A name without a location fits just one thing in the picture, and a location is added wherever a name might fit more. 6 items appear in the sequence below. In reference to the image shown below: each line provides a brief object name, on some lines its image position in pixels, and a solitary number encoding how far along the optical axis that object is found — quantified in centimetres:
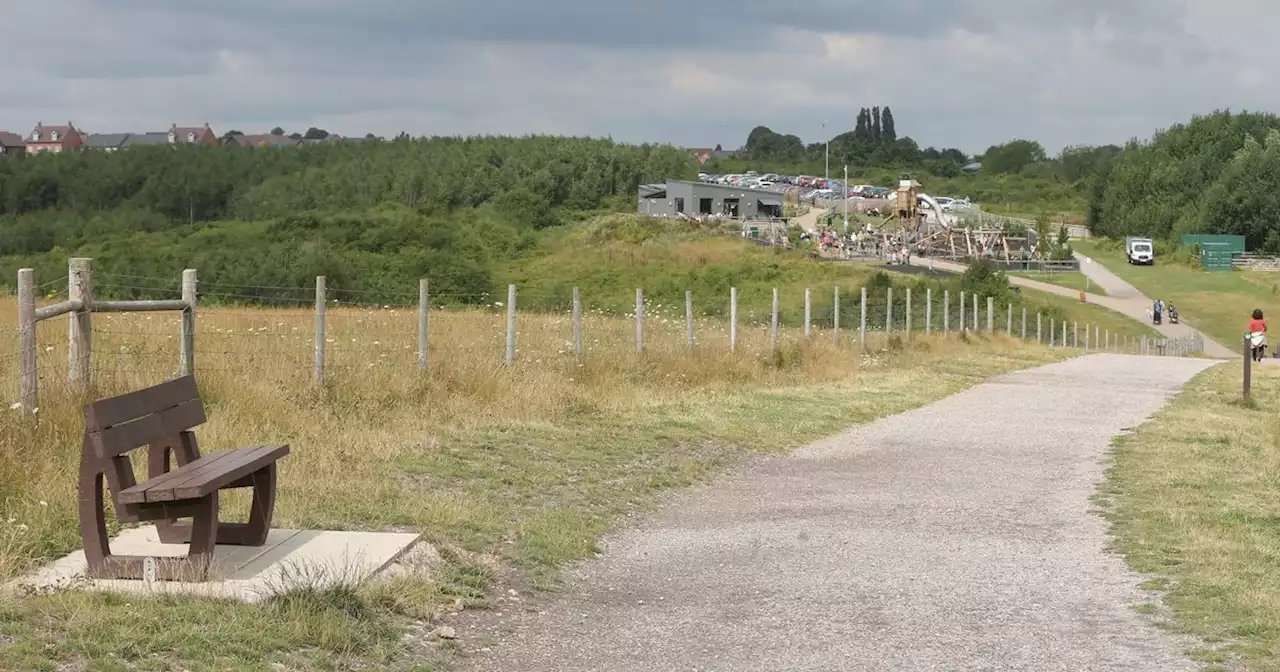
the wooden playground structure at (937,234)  9731
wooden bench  672
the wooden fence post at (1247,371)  2200
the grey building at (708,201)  12962
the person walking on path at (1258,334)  3467
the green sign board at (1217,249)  10312
